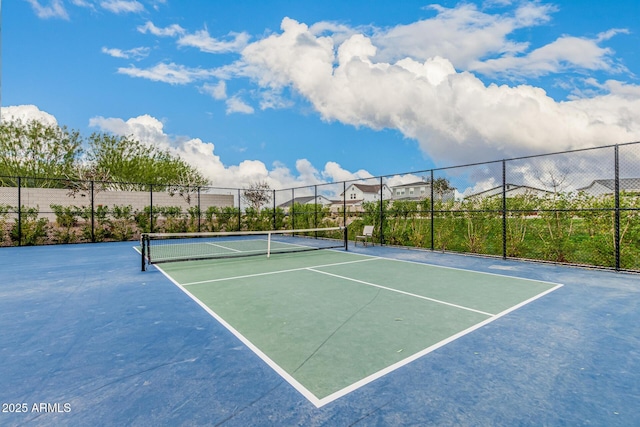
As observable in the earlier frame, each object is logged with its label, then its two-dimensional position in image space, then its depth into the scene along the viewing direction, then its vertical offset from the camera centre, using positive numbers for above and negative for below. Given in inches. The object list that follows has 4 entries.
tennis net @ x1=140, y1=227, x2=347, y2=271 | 438.3 -50.6
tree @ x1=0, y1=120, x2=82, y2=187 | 954.7 +196.8
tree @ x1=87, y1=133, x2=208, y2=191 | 1085.3 +193.7
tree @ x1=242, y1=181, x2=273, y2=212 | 1210.6 +68.1
